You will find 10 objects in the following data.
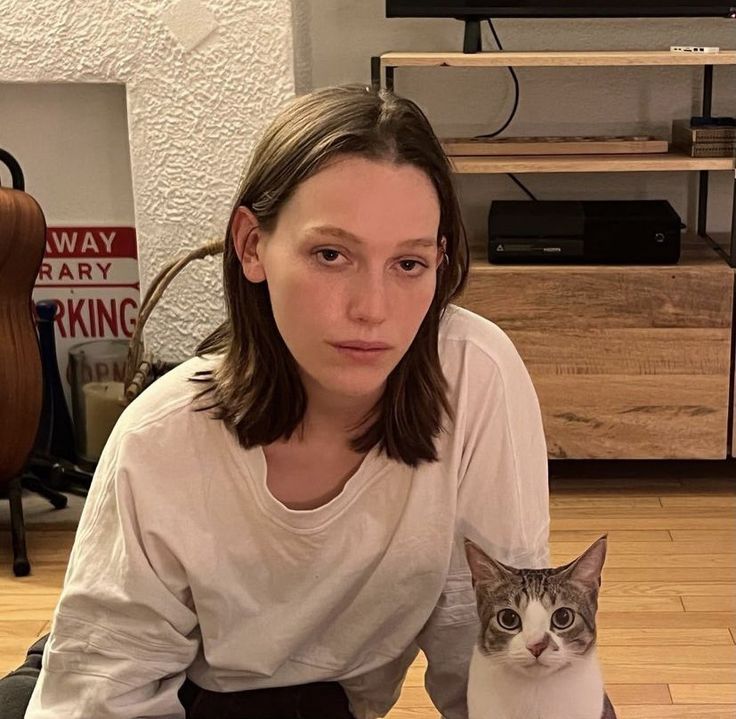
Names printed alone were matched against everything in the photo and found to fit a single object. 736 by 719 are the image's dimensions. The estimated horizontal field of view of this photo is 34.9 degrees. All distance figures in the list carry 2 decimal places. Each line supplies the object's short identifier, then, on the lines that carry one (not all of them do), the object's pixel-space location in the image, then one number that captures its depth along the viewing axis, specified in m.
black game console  2.56
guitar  2.30
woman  1.05
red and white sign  2.97
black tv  2.62
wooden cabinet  2.55
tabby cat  1.03
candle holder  2.73
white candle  2.72
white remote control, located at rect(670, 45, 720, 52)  2.49
